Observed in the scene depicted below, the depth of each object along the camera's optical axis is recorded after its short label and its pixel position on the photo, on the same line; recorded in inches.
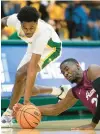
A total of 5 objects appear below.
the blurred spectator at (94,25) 650.2
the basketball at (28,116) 303.9
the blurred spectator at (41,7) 617.4
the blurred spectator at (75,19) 632.4
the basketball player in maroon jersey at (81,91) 296.7
